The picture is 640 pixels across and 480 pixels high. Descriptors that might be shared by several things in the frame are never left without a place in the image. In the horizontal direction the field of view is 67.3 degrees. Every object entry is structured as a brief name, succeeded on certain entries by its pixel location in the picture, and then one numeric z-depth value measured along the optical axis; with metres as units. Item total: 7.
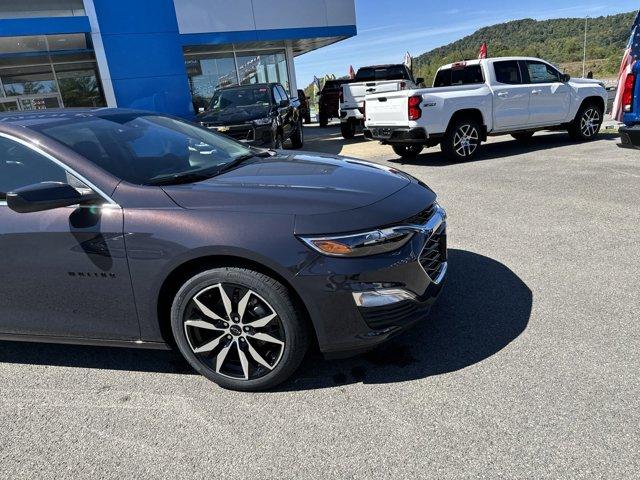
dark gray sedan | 2.52
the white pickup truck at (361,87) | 14.01
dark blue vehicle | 6.64
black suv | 9.38
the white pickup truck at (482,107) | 9.01
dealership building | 14.95
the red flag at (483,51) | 17.06
